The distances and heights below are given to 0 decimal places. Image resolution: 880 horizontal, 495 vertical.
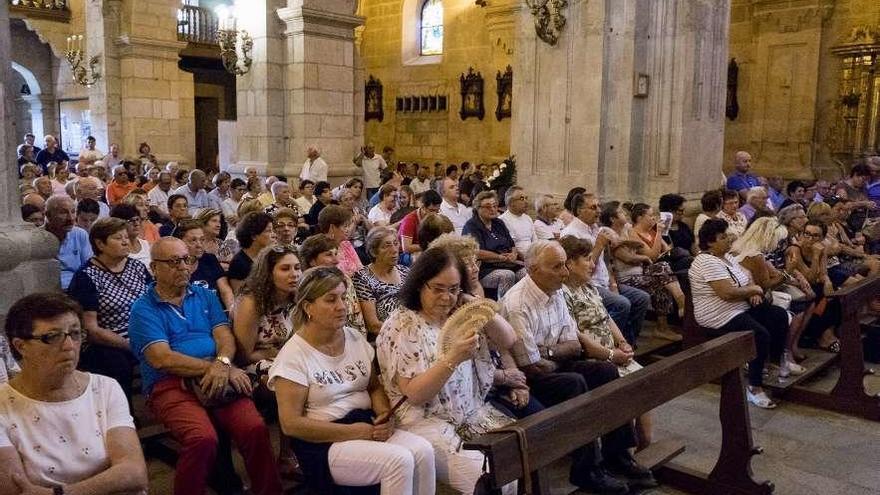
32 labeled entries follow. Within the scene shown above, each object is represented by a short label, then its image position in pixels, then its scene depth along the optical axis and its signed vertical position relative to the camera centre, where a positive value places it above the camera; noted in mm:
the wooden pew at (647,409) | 2412 -961
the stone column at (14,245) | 3566 -417
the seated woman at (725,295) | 4754 -846
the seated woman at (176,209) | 5859 -379
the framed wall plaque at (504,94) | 14680 +1446
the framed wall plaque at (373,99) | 17591 +1565
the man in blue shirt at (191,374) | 2857 -891
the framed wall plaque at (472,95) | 15383 +1474
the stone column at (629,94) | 7488 +757
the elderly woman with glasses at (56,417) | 2225 -799
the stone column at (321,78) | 9398 +1139
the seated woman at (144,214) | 5570 -412
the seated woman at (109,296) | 3588 -684
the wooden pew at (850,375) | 4805 -1385
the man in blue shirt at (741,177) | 8664 -123
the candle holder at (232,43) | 9891 +1631
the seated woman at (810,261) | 5707 -739
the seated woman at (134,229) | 4586 -426
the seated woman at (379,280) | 3939 -647
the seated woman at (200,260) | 4188 -589
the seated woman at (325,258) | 3744 -487
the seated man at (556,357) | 3465 -946
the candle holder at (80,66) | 12820 +1722
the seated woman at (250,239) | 4074 -430
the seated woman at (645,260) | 5844 -757
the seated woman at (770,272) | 5039 -741
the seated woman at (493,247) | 5691 -664
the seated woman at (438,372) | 2730 -809
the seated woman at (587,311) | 3883 -784
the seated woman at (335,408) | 2605 -931
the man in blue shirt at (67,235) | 4465 -466
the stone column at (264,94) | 9633 +926
